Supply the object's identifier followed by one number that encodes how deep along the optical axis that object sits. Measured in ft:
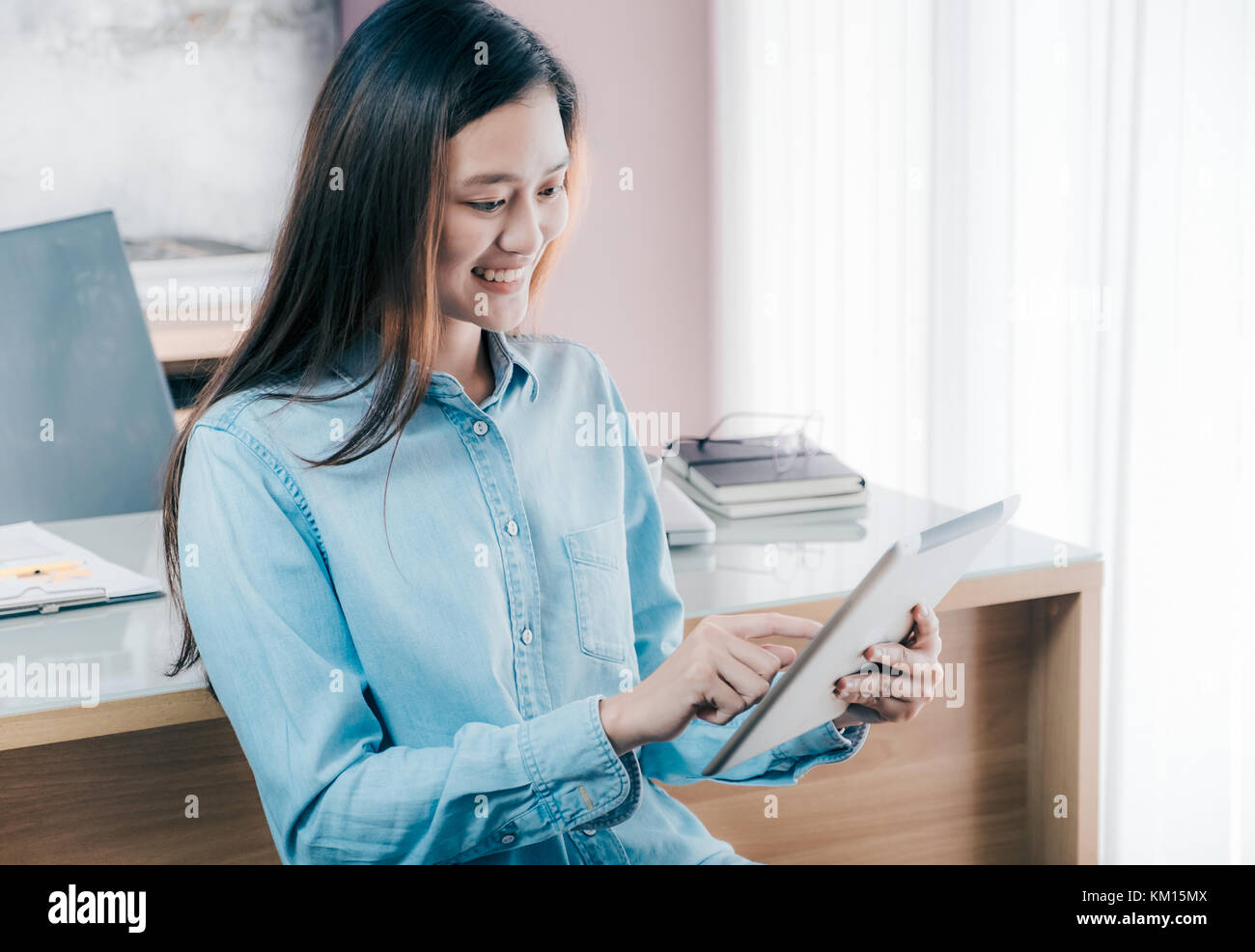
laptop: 5.61
